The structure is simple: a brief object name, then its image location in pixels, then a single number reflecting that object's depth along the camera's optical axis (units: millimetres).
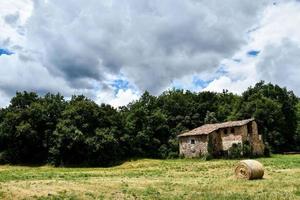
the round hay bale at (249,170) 29047
